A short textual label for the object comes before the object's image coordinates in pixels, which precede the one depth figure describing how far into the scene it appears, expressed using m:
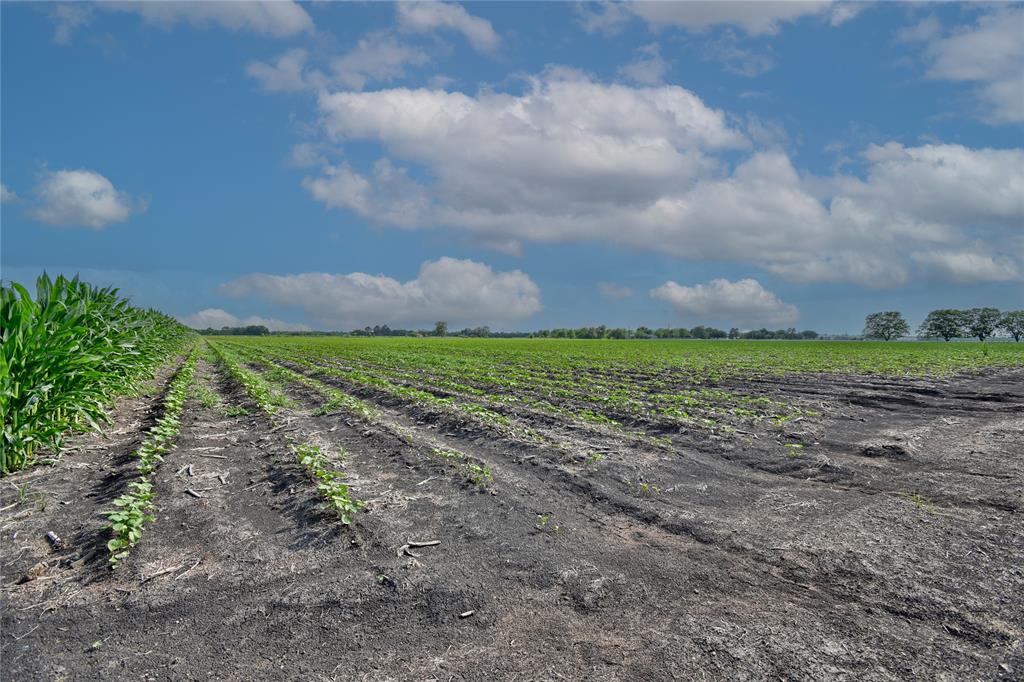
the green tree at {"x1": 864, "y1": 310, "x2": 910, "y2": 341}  172.38
